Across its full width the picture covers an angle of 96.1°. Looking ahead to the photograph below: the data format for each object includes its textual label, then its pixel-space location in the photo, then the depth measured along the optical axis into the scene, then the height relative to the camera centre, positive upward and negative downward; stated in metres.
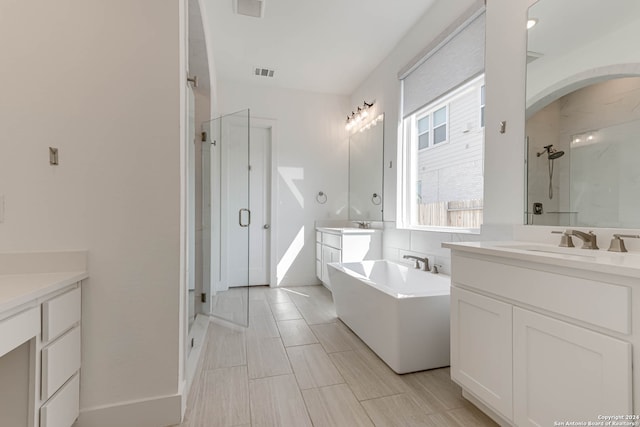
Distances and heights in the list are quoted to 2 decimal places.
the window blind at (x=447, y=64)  2.15 +1.32
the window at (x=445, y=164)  2.64 +0.54
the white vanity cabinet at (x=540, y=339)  0.93 -0.49
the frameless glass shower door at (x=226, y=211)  2.97 +0.03
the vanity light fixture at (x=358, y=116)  3.87 +1.41
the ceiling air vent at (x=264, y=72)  3.71 +1.87
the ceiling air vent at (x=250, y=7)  2.49 +1.85
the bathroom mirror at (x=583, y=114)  1.33 +0.54
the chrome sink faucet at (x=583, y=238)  1.37 -0.11
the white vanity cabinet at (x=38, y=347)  0.98 -0.52
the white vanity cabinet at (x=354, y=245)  3.38 -0.36
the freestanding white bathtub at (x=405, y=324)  1.89 -0.76
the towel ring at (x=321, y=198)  4.40 +0.25
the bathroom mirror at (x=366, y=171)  3.61 +0.59
